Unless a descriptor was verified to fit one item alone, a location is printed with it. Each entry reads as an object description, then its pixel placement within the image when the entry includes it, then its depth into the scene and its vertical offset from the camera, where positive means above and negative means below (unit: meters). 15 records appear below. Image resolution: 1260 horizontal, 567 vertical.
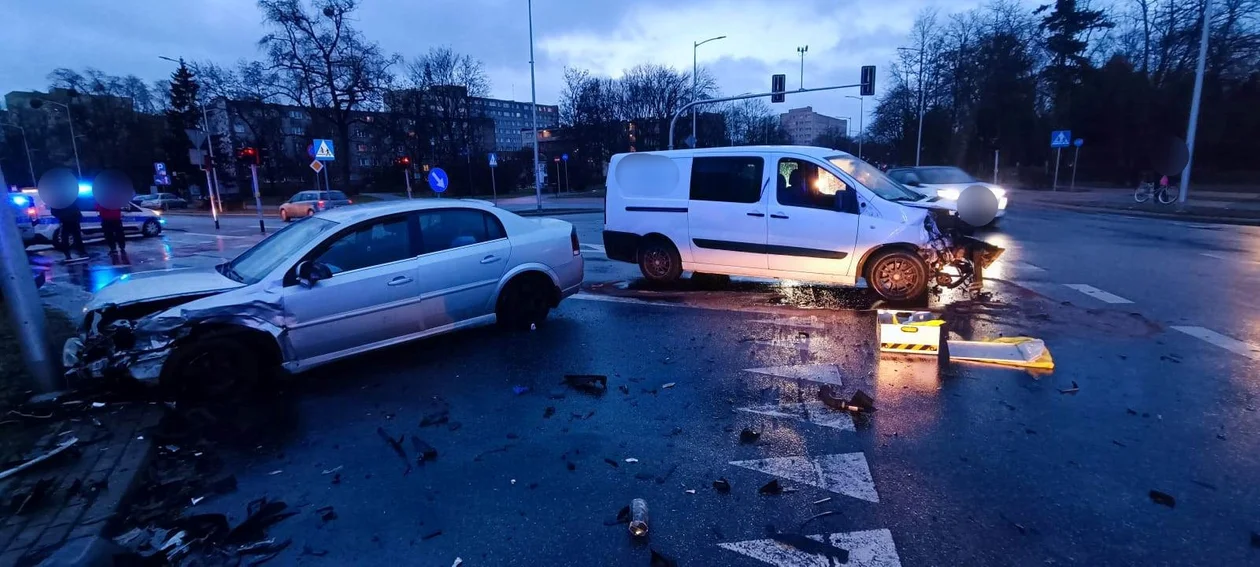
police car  17.45 -0.91
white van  7.62 -0.66
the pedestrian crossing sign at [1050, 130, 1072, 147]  31.31 +1.25
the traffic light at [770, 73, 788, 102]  27.38 +3.90
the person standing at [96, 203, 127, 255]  15.52 -0.86
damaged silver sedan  4.70 -0.95
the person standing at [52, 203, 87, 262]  15.55 -0.81
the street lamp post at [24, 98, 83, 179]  46.07 +6.50
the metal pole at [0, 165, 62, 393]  4.79 -0.87
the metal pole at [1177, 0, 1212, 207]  20.19 +1.84
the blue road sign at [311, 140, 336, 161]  22.36 +1.27
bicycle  25.31 -1.40
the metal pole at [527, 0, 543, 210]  31.87 +2.77
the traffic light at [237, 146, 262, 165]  23.81 +1.22
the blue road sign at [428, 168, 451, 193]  21.48 +0.07
